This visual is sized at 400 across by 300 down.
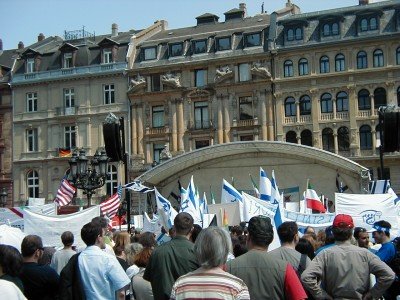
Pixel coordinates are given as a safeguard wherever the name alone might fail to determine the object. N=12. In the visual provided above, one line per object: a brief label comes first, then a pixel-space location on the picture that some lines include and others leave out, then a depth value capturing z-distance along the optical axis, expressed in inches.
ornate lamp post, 983.0
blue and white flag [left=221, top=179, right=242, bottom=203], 911.7
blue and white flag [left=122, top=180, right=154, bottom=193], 1134.5
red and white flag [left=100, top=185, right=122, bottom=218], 1015.2
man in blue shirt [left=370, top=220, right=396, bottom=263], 411.5
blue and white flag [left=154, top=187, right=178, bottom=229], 746.2
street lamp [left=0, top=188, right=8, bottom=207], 1571.4
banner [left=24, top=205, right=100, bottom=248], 642.2
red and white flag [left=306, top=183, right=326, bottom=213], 943.0
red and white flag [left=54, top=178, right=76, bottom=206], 1150.3
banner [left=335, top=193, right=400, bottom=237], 738.8
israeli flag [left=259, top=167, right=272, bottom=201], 896.3
